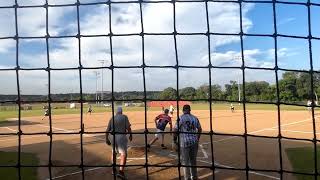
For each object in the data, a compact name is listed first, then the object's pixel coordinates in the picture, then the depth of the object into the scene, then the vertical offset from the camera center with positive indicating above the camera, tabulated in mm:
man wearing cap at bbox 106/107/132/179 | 5756 -871
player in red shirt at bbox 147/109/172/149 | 7824 -744
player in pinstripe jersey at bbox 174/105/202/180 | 5039 -818
